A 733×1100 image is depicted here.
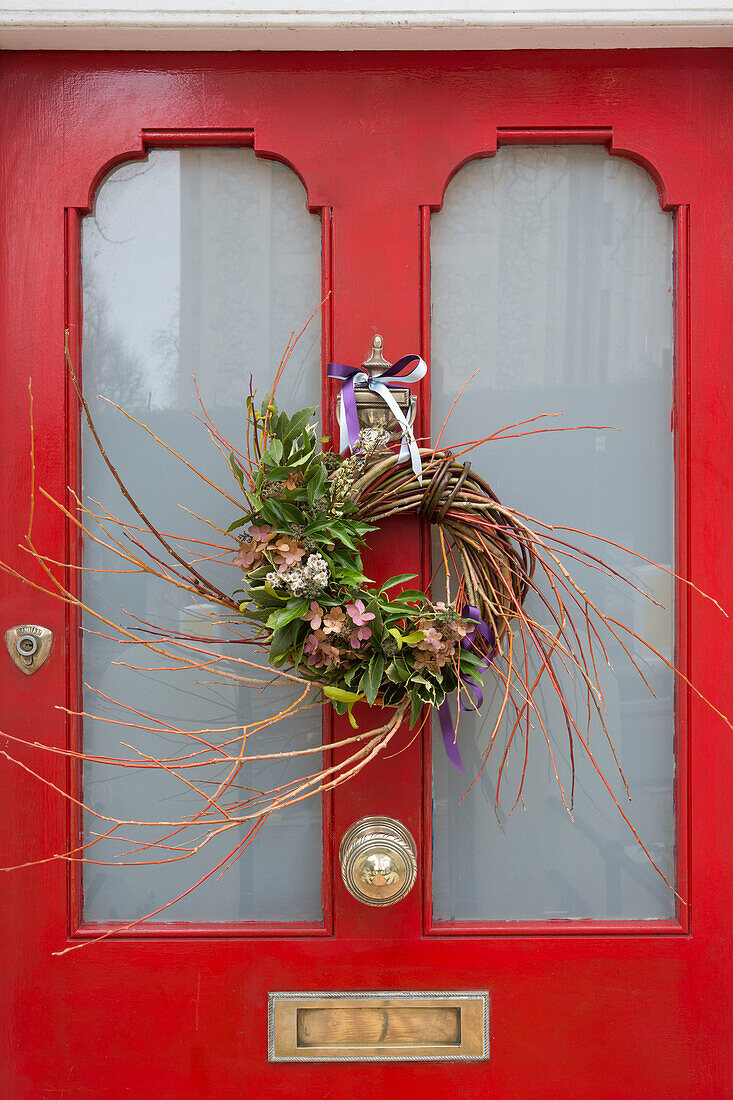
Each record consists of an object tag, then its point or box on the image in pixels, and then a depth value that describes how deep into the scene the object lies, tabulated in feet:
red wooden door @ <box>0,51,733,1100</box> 4.26
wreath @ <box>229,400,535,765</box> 3.65
